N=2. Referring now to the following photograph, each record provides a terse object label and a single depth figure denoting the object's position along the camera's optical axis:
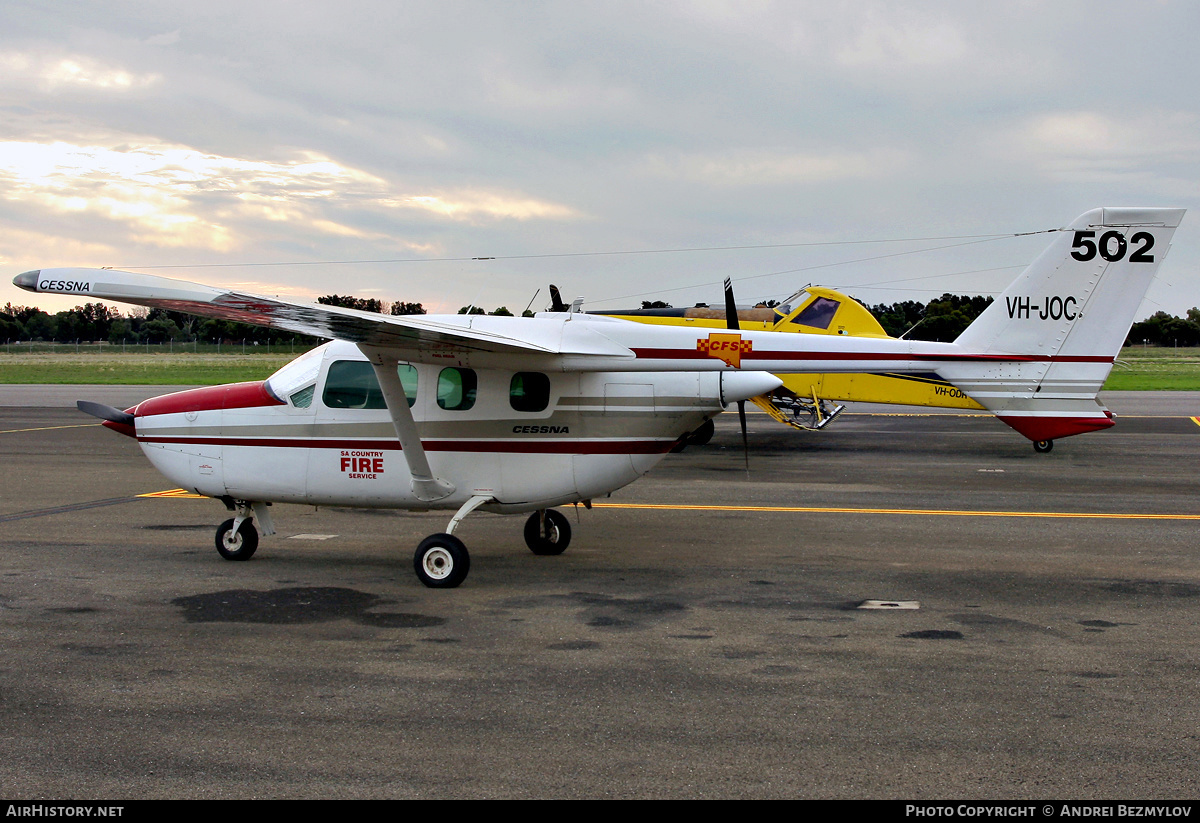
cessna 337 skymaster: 9.02
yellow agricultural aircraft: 21.27
